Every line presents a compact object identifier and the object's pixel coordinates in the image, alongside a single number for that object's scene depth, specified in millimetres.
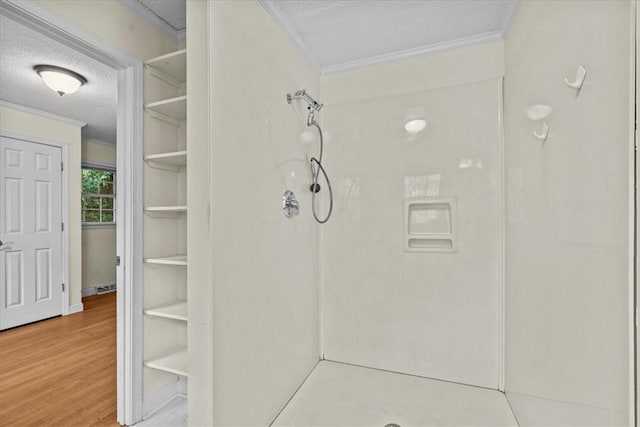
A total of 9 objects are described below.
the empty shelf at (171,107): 1771
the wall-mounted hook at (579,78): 964
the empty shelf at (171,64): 1766
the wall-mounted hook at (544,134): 1235
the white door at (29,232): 3229
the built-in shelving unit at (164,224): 1812
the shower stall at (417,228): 925
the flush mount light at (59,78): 2527
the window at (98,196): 4605
